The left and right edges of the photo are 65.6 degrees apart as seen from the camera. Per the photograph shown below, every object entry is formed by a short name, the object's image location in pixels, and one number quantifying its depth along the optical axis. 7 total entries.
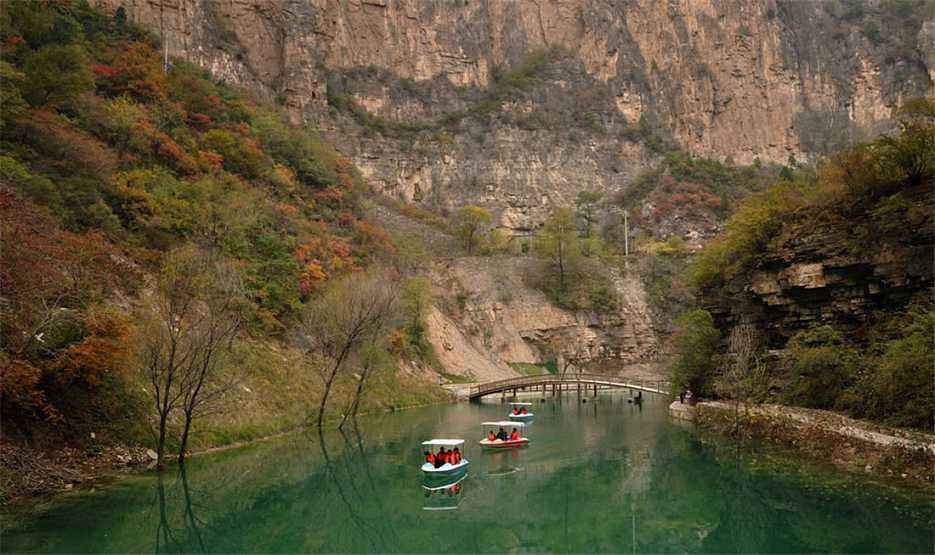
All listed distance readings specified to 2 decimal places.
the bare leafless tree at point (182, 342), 22.45
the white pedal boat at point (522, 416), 41.12
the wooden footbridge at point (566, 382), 53.67
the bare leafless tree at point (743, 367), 32.50
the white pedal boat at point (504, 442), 30.70
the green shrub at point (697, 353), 38.47
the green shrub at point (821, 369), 27.28
